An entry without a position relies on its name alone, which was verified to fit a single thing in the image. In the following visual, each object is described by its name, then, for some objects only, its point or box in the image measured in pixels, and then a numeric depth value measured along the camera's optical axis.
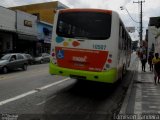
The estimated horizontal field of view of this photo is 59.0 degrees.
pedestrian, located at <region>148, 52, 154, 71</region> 11.57
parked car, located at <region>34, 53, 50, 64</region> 17.06
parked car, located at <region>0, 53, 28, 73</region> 10.29
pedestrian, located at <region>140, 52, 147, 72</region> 11.35
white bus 5.18
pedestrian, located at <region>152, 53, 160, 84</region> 7.14
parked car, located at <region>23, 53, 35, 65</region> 15.30
